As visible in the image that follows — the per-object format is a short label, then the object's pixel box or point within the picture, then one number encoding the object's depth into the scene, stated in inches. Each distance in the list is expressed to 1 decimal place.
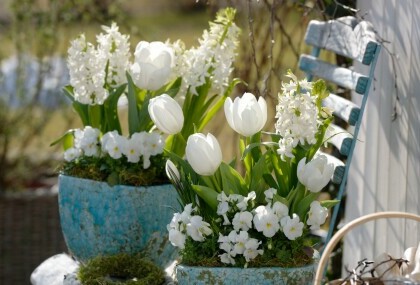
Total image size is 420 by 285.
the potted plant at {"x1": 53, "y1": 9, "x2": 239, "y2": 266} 166.1
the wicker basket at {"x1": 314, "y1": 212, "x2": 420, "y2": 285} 111.8
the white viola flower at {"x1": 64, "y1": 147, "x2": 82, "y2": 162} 173.3
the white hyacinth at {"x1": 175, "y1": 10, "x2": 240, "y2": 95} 164.4
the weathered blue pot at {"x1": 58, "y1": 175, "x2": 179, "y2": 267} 166.2
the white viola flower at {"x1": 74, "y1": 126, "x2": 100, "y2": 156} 170.9
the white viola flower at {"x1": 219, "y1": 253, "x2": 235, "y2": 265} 134.4
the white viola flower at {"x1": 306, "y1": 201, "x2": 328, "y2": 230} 135.9
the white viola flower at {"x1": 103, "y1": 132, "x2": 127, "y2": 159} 167.0
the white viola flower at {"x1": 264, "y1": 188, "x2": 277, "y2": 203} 135.4
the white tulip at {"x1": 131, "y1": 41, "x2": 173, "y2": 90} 165.3
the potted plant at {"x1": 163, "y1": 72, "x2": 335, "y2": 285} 132.3
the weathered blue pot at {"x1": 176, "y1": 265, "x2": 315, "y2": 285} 134.2
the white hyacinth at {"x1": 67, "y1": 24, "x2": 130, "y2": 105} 166.6
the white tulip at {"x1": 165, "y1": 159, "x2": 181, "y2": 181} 145.1
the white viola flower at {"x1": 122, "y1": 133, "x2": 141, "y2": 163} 167.3
